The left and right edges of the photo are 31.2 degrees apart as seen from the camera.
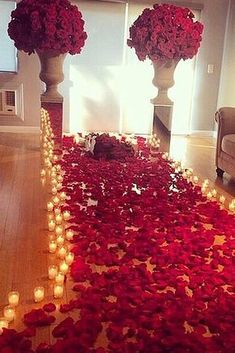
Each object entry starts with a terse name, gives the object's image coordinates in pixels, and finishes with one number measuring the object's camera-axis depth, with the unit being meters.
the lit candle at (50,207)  2.72
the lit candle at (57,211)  2.61
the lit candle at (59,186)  3.14
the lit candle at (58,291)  1.76
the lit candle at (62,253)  2.09
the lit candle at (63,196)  2.94
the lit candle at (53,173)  3.34
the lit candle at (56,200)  2.83
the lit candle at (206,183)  3.37
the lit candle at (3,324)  1.50
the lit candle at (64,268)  1.92
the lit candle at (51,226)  2.42
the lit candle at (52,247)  2.15
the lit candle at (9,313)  1.55
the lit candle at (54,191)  3.04
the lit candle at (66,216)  2.58
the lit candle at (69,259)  2.01
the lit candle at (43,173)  3.48
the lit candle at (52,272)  1.89
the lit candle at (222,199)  3.05
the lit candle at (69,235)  2.29
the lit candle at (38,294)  1.71
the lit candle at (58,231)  2.31
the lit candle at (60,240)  2.19
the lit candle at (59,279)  1.83
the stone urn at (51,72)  3.91
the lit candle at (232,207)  2.90
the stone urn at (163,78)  4.14
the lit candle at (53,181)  3.19
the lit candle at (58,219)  2.50
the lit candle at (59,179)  3.29
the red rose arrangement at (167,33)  3.86
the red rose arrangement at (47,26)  3.63
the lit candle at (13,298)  1.65
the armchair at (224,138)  3.60
